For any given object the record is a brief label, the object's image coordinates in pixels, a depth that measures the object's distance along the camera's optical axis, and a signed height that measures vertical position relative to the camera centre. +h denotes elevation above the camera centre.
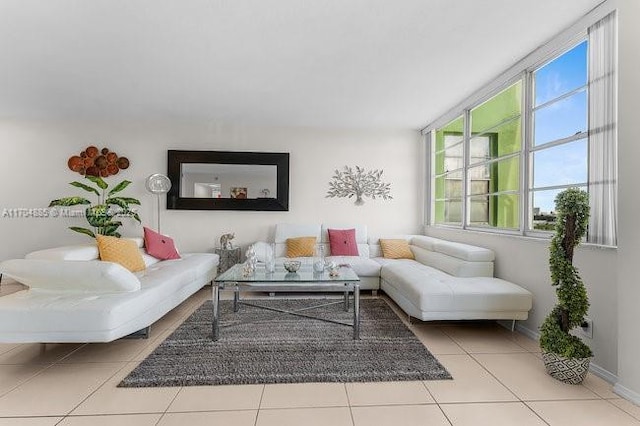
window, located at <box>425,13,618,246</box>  2.16 +0.67
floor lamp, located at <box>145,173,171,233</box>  4.89 +0.42
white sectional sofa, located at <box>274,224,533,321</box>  2.67 -0.64
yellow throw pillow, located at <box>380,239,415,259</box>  4.58 -0.51
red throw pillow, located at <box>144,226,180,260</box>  4.15 -0.46
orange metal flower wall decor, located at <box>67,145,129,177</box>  4.86 +0.73
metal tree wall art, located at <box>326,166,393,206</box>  5.16 +0.49
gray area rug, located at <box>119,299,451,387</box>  2.08 -1.07
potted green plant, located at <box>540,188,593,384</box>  1.98 -0.49
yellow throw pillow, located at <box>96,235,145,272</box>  3.46 -0.47
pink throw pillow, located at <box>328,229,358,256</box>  4.60 -0.43
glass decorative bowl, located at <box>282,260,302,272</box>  3.11 -0.52
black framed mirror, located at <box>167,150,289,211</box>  4.97 +0.50
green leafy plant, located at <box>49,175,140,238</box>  4.46 +0.06
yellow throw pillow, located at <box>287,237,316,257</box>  4.56 -0.49
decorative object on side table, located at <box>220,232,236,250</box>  4.79 -0.44
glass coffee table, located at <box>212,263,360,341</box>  2.66 -0.61
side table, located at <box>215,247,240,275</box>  4.68 -0.68
